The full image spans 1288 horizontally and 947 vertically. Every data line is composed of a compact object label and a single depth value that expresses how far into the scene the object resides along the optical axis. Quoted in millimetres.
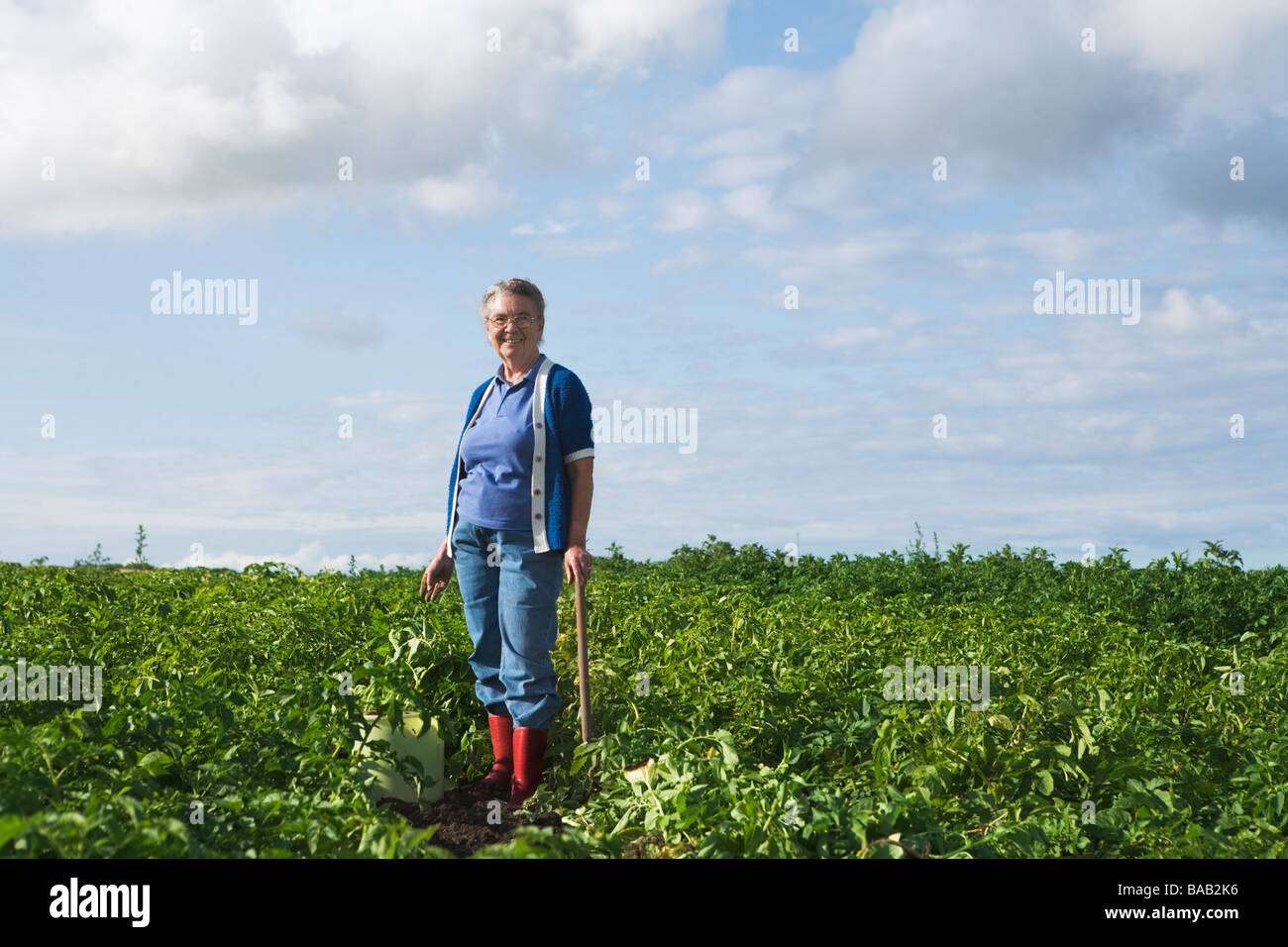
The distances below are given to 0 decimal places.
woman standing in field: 5082
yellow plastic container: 4855
